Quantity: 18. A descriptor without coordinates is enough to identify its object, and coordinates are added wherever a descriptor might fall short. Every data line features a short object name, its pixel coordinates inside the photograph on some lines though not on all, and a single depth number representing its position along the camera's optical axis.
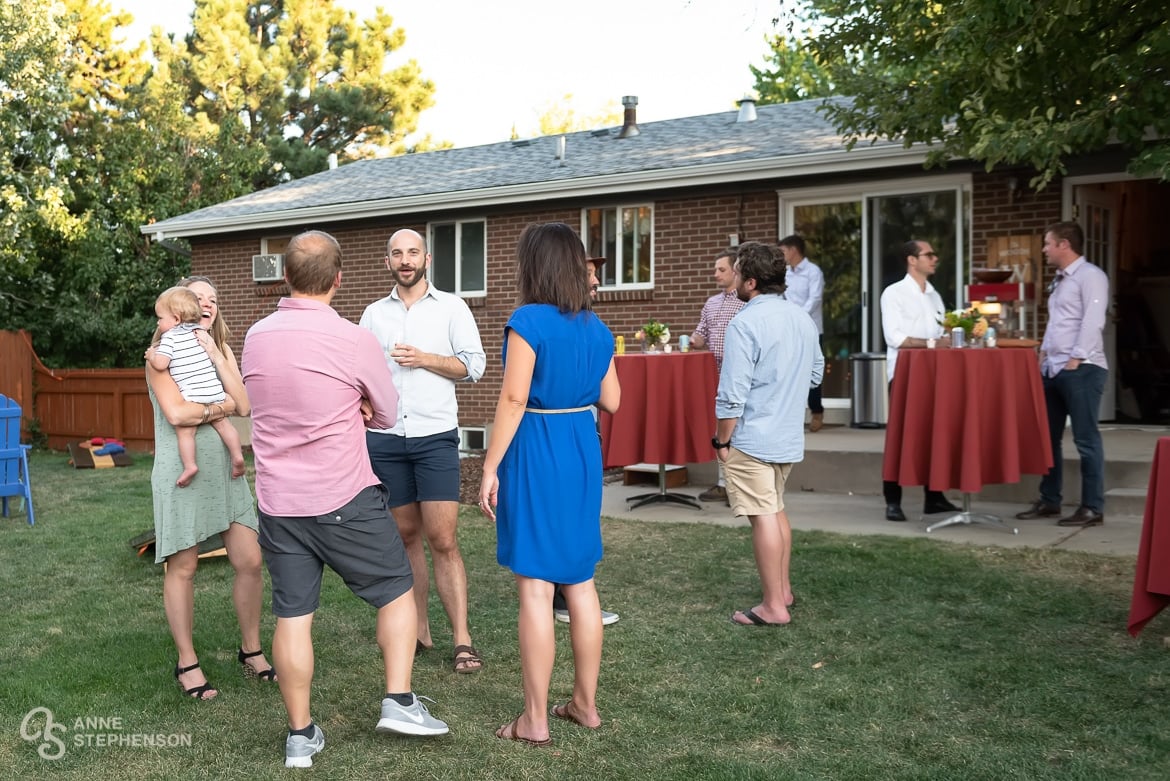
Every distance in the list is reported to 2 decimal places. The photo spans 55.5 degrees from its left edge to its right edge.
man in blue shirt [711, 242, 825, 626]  5.67
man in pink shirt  3.75
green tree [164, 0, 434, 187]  32.25
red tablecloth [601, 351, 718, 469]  9.07
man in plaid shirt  8.66
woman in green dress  4.63
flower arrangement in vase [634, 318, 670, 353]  9.68
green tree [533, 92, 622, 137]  55.28
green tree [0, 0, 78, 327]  18.14
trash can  12.01
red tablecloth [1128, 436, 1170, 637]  4.87
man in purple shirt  7.64
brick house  11.50
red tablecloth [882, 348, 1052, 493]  7.57
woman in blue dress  3.99
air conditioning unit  17.47
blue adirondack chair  9.80
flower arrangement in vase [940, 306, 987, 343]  7.88
